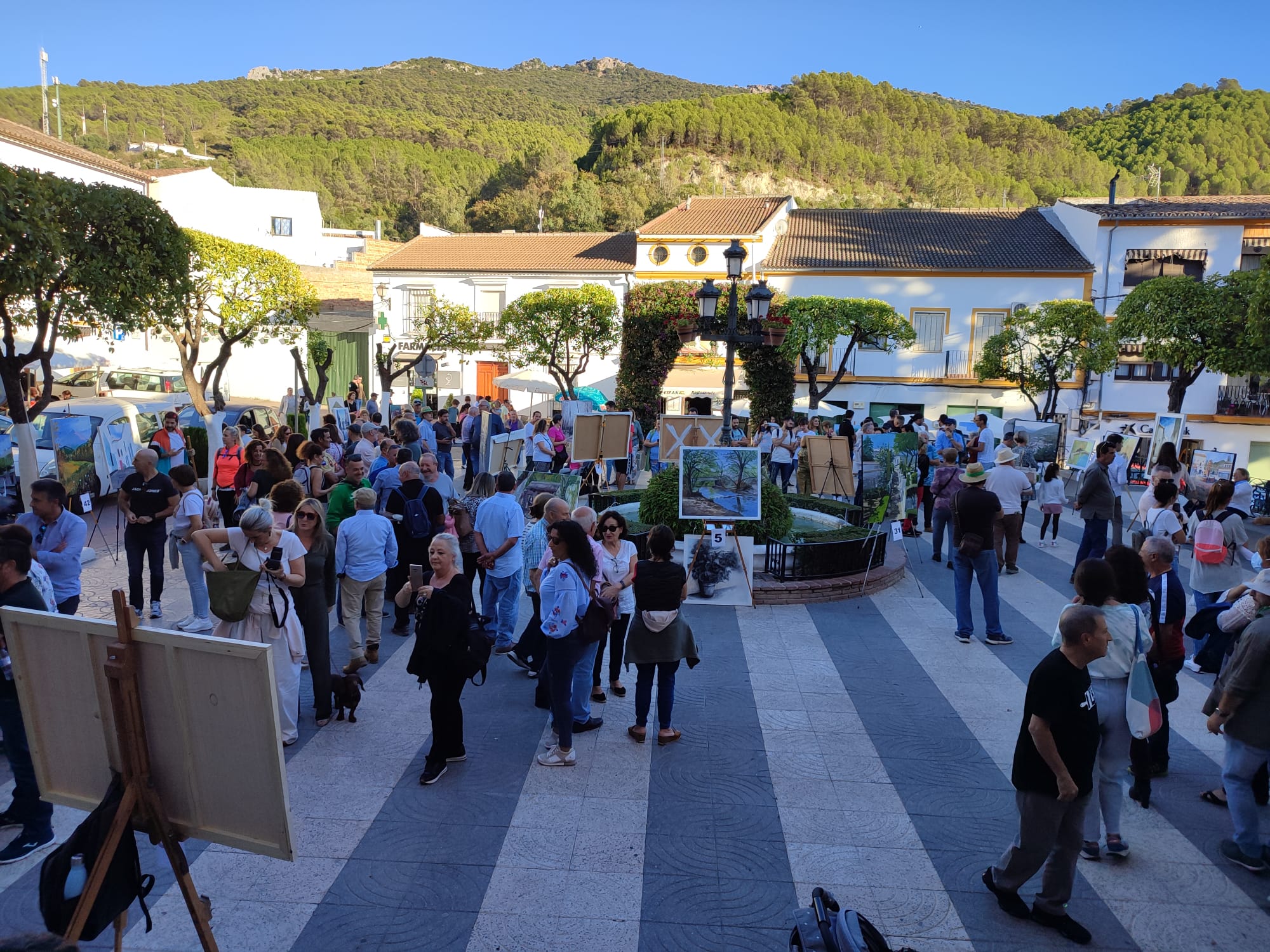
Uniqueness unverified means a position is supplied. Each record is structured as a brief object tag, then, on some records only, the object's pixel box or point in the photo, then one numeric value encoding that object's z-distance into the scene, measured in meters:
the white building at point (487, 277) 37.75
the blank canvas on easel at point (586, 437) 15.16
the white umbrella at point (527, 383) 26.27
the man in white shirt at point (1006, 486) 10.10
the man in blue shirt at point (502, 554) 7.30
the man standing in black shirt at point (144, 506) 7.66
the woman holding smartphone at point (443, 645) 5.16
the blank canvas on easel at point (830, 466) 14.36
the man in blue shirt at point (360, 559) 6.87
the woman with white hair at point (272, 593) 5.41
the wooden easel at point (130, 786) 2.84
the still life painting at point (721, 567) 9.20
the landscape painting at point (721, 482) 9.62
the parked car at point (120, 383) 23.97
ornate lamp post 12.02
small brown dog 6.08
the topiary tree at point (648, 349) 23.45
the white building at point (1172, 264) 31.70
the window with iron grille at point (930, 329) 35.31
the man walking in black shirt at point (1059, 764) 3.80
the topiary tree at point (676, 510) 10.18
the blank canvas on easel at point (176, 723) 2.83
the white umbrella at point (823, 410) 23.42
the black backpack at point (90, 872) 2.88
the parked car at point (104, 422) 12.07
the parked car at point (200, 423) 15.53
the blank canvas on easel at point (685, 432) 14.16
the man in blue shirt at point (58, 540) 5.79
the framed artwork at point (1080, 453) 18.42
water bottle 2.87
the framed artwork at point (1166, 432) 16.27
